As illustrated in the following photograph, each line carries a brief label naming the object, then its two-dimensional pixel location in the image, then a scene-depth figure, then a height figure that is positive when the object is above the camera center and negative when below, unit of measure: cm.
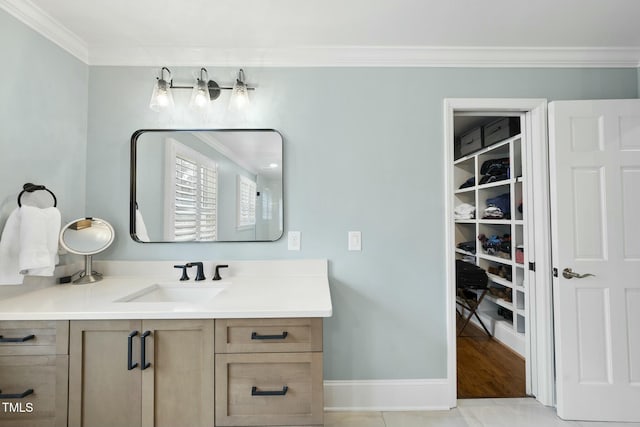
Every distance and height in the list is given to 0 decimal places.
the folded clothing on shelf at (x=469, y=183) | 351 +46
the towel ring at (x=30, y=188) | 157 +17
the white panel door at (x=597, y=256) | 179 -21
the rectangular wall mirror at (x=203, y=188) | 197 +22
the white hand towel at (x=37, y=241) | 149 -11
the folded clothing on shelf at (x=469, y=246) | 349 -30
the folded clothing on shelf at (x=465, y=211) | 352 +12
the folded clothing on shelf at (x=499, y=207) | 294 +14
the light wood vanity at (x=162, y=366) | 129 -63
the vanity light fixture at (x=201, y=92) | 184 +81
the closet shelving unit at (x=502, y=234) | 266 -17
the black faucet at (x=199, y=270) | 183 -30
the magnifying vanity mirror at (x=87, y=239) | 177 -11
